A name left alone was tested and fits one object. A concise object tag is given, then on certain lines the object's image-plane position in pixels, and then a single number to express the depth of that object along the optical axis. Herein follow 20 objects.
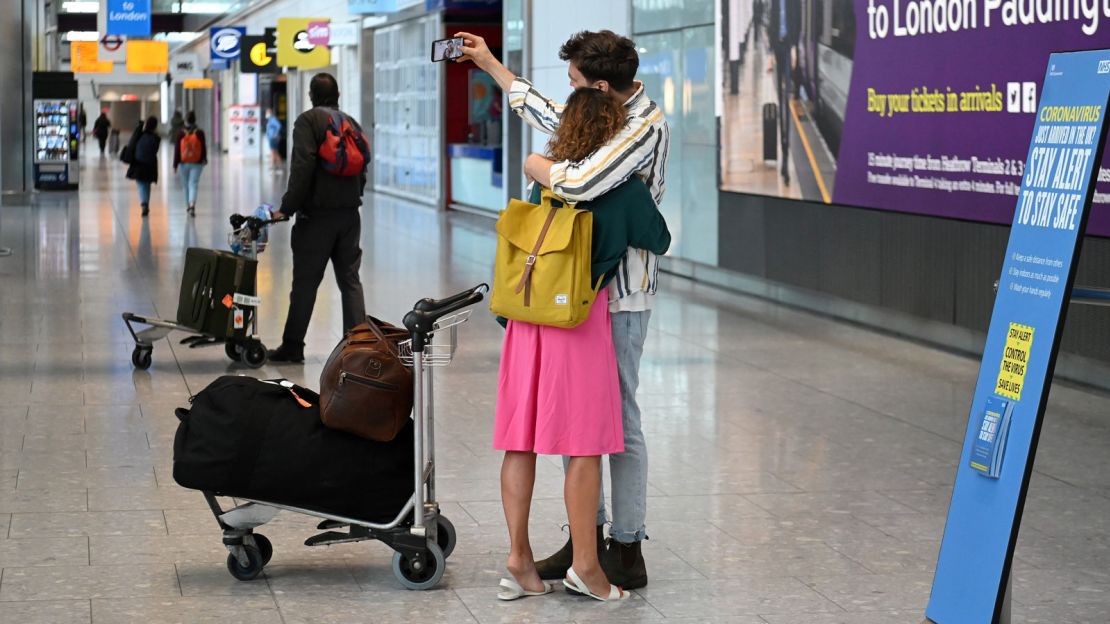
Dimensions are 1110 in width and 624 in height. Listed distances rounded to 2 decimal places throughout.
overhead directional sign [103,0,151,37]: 33.09
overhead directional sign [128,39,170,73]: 48.66
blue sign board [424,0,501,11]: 23.36
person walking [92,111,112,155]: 46.16
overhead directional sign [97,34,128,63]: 41.59
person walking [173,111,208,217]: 22.19
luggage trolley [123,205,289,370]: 8.51
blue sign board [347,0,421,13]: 25.75
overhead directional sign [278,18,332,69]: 31.05
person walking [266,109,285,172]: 38.91
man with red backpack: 8.45
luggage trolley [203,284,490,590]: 4.38
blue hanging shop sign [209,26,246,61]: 39.38
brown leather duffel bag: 4.42
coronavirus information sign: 3.53
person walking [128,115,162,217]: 22.08
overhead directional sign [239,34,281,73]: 36.00
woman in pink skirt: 4.27
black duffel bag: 4.41
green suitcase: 8.56
